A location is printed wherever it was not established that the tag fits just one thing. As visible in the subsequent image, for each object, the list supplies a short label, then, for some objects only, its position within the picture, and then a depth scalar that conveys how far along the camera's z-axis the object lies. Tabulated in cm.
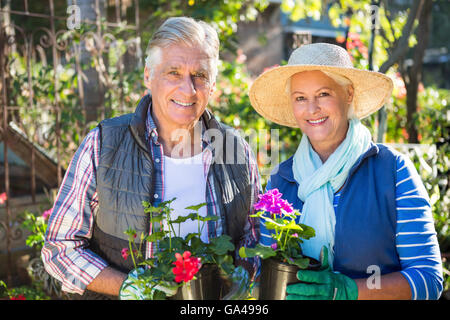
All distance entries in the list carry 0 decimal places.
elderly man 163
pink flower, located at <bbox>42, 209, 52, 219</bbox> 293
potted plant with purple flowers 117
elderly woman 145
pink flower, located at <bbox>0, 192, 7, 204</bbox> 331
